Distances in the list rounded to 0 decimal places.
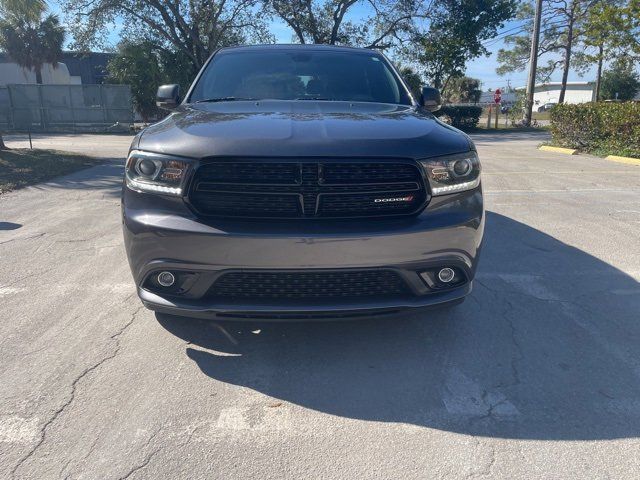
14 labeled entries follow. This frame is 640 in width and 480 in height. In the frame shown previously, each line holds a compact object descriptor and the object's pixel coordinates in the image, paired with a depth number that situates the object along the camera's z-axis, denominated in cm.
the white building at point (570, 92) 8025
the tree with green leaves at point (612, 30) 1538
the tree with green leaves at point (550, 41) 3234
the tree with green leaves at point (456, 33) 2864
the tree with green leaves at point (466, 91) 4725
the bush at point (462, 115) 2836
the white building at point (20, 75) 4228
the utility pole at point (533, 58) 2692
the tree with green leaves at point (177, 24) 2487
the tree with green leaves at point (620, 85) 4660
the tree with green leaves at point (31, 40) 3259
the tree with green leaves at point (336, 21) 2659
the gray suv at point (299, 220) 268
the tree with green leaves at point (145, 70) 2753
